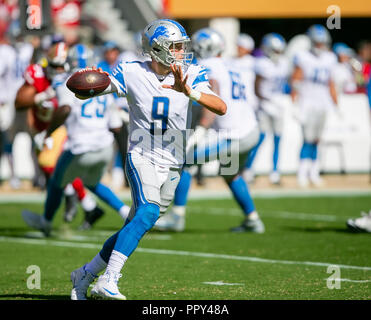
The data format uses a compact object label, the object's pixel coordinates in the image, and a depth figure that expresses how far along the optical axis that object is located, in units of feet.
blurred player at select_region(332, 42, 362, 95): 54.70
